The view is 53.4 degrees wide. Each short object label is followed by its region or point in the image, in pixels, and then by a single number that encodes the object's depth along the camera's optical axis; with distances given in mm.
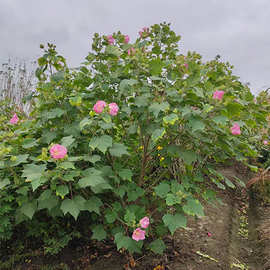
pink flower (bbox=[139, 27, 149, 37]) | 2311
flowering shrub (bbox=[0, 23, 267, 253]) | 1593
